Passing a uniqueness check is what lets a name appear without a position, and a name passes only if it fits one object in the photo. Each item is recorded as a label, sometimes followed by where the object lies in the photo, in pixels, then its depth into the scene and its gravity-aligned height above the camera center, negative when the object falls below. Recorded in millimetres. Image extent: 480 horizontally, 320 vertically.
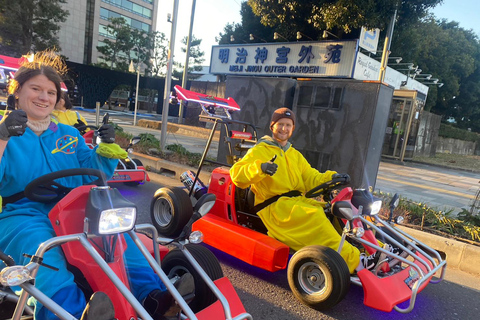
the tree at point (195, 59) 40750 +5981
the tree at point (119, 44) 35219 +5562
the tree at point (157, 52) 37719 +5694
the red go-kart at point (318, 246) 2502 -1104
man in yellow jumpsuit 2873 -677
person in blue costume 1578 -566
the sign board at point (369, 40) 11022 +3014
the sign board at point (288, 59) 12266 +2513
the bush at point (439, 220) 4198 -1068
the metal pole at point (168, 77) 8305 +651
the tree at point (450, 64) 21922 +5277
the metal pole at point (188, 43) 15680 +2955
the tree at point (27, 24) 23516 +4430
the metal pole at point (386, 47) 8711 +2380
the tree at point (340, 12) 7820 +2946
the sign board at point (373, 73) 12430 +2600
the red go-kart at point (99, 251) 1413 -739
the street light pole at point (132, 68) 14617 +1311
